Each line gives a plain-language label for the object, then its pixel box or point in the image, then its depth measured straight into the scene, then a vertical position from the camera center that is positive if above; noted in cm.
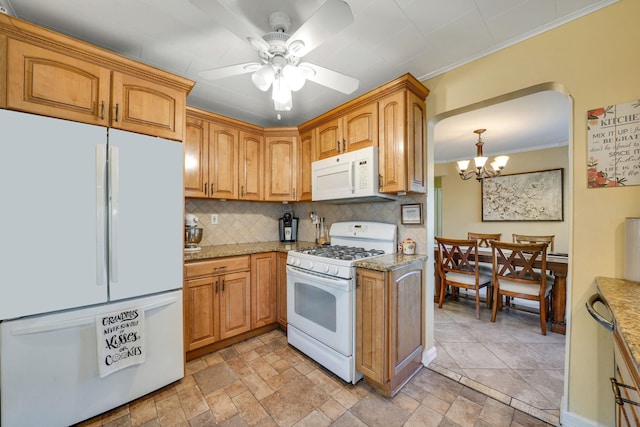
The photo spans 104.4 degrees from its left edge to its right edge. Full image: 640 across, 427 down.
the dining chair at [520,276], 256 -70
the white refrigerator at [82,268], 131 -33
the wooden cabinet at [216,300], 209 -79
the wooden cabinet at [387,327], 169 -81
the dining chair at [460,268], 302 -71
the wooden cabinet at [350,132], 213 +75
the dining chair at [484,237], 408 -42
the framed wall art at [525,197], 402 +28
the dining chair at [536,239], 367 -39
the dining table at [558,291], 257 -84
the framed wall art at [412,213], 214 -1
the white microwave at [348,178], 208 +32
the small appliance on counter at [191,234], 240 -21
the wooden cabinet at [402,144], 192 +56
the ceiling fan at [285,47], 106 +86
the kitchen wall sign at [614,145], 130 +37
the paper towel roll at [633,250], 121 -19
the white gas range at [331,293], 183 -66
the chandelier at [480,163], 327 +68
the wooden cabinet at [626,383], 70 -57
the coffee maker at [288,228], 327 -20
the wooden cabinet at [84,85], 132 +79
